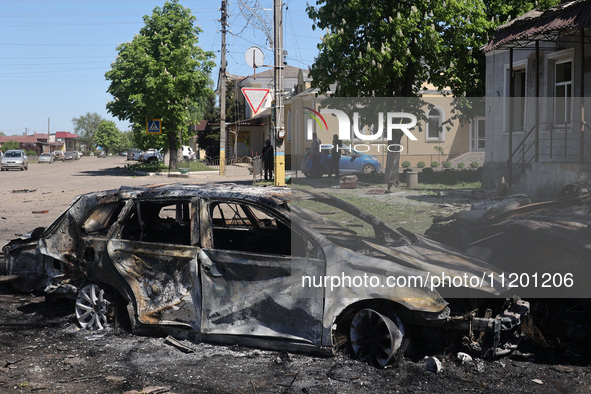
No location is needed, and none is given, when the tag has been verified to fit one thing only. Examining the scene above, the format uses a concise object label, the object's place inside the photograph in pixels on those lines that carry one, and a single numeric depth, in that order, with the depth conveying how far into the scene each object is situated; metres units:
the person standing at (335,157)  21.88
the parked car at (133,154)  74.41
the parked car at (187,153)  61.91
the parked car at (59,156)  86.75
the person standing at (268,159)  27.20
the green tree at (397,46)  21.58
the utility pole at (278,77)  16.53
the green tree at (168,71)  39.34
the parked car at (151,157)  59.81
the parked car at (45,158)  74.19
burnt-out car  4.61
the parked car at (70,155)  88.76
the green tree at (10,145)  113.81
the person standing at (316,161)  20.44
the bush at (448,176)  19.66
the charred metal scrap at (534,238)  5.25
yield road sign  16.69
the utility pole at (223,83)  34.00
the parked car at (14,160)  47.16
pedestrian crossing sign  37.00
